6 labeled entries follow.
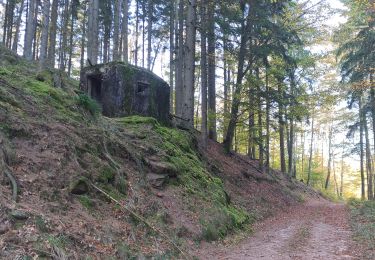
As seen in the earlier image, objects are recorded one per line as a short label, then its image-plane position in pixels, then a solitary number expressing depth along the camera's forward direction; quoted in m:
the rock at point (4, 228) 4.63
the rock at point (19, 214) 4.98
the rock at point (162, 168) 9.84
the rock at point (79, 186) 6.69
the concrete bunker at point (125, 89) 12.70
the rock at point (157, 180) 9.36
